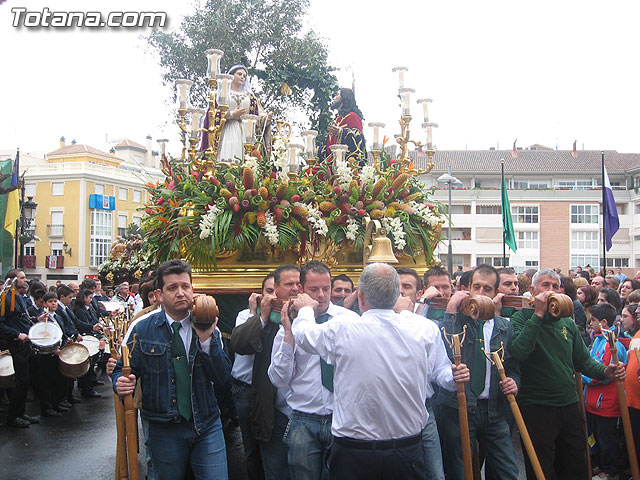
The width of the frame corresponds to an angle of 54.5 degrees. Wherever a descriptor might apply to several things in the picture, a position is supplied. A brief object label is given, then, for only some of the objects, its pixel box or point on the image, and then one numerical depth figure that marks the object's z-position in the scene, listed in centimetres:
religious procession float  616
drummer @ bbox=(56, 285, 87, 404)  987
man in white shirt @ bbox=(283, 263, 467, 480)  332
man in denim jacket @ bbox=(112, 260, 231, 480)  384
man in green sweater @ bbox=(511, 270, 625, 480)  456
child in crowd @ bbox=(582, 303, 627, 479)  589
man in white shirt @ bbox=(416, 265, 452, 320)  486
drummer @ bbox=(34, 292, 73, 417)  927
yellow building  4750
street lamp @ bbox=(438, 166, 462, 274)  1971
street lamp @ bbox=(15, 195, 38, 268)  1563
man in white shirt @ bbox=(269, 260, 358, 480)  393
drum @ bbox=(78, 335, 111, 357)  973
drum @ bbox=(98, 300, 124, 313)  1205
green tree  1859
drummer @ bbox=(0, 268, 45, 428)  842
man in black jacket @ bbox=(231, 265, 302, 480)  424
